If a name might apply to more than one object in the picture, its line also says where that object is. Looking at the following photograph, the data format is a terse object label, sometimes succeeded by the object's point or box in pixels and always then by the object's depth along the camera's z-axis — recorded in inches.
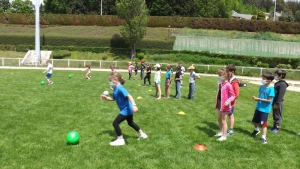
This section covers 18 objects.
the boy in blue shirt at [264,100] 273.9
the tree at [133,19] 1546.5
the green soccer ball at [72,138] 252.7
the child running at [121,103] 245.0
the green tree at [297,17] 4516.7
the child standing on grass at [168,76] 498.0
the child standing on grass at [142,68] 803.3
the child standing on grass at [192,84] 499.5
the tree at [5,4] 4236.2
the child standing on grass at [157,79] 493.7
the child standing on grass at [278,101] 318.0
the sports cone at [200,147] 250.7
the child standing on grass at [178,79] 491.8
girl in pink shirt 269.1
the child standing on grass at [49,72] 636.4
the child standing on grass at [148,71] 659.4
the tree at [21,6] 3523.6
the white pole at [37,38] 1193.4
